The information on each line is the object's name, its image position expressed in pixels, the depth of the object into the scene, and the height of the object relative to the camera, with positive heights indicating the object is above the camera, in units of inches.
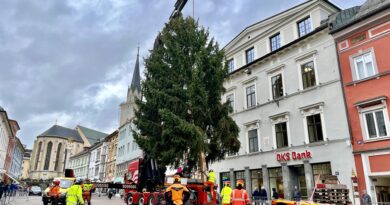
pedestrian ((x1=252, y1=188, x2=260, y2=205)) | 722.8 -36.7
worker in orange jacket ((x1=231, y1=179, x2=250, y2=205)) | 384.8 -18.8
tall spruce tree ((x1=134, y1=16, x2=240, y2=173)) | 671.8 +190.4
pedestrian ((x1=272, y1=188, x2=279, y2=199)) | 754.2 -34.1
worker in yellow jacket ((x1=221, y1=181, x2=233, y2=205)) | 423.8 -17.9
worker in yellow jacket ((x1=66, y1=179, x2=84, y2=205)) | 388.8 -18.4
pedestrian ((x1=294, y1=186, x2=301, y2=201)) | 695.9 -32.3
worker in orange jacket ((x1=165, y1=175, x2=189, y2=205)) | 346.9 -12.1
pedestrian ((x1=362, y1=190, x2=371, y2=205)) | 568.1 -33.8
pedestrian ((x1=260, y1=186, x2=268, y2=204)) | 706.8 -36.3
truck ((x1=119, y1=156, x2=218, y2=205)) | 560.4 -12.7
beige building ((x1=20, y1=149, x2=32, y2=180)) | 4904.0 +257.0
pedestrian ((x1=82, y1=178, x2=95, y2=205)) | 703.0 -19.0
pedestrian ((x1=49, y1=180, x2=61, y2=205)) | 631.8 -23.7
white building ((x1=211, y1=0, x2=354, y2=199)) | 710.5 +209.9
